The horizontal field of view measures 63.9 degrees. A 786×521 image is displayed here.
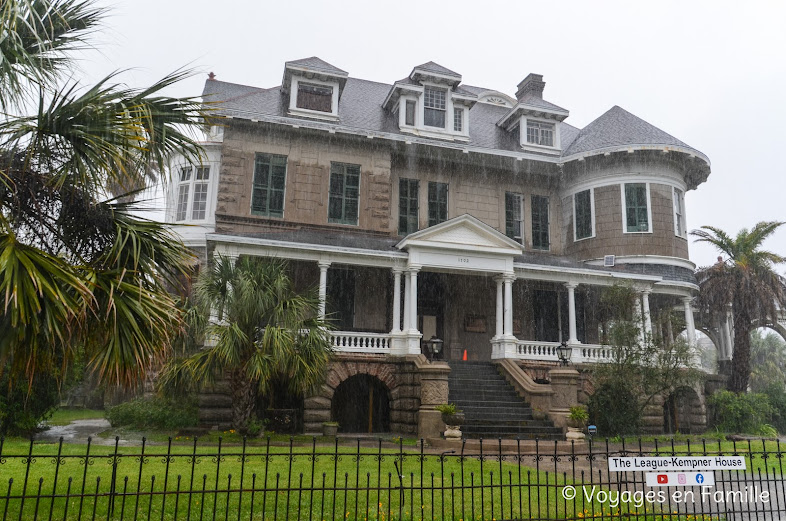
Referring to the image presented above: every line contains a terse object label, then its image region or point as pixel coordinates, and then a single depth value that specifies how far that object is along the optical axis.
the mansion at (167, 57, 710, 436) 19.61
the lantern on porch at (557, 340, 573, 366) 17.47
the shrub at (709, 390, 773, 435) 20.30
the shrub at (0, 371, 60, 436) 14.53
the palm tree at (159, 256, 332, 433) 13.95
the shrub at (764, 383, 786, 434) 23.61
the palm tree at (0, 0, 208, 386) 6.23
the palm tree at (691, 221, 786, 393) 24.34
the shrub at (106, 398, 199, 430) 16.98
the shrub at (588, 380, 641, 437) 17.69
